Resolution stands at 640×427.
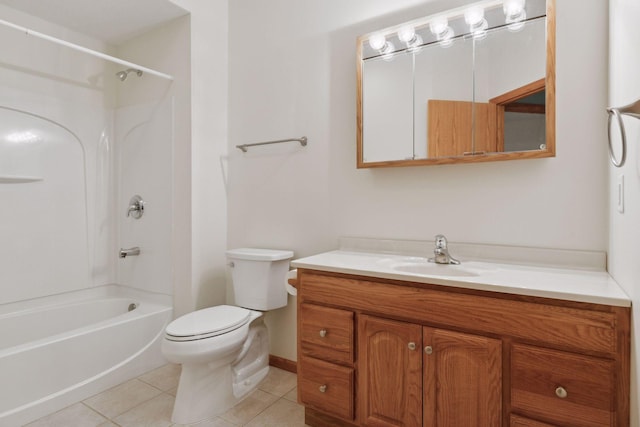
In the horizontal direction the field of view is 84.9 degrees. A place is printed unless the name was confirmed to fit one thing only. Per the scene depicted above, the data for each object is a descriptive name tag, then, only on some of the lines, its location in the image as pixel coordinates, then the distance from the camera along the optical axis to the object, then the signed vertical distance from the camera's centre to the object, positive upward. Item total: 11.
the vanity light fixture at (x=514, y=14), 1.57 +0.89
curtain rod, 1.79 +0.95
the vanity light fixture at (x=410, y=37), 1.84 +0.91
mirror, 1.55 +0.61
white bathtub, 1.76 -0.81
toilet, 1.74 -0.68
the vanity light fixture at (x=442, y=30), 1.75 +0.90
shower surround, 2.29 +0.05
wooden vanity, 1.09 -0.55
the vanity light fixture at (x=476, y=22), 1.66 +0.90
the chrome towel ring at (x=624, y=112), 0.82 +0.23
